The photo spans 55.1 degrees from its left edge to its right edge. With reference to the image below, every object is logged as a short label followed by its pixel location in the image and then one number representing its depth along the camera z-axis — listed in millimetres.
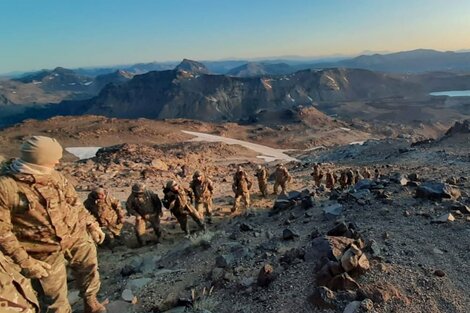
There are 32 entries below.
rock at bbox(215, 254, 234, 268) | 6262
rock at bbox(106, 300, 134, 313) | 5434
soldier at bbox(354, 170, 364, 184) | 15748
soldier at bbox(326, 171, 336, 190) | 16381
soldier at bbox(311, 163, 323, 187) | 17234
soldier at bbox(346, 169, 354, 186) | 15492
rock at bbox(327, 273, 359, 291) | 4711
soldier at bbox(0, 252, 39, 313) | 3309
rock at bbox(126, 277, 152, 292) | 6246
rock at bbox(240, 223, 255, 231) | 8537
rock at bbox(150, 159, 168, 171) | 23161
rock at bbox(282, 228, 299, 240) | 7090
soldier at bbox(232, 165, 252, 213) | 13203
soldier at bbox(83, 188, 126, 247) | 10070
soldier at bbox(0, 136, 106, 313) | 4066
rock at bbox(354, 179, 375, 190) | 9562
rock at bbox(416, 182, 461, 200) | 7875
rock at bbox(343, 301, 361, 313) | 4379
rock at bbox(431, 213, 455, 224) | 6724
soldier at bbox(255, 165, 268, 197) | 15227
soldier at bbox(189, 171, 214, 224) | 11913
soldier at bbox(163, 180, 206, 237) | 10383
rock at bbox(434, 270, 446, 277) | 5137
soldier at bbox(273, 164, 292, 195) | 15266
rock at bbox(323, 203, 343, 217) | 7971
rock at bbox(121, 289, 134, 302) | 5716
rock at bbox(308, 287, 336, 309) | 4570
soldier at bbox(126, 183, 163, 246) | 9992
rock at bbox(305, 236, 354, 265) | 5242
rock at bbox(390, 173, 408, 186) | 9250
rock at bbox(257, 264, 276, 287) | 5230
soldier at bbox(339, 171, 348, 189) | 15392
